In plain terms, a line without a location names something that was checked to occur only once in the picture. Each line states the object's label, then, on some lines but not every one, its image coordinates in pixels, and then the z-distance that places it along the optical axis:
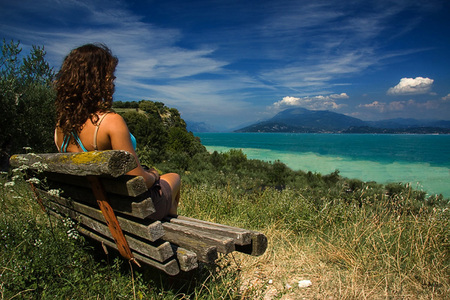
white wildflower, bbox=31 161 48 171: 1.78
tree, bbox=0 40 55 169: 8.65
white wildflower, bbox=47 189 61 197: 1.79
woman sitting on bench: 1.97
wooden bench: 1.48
